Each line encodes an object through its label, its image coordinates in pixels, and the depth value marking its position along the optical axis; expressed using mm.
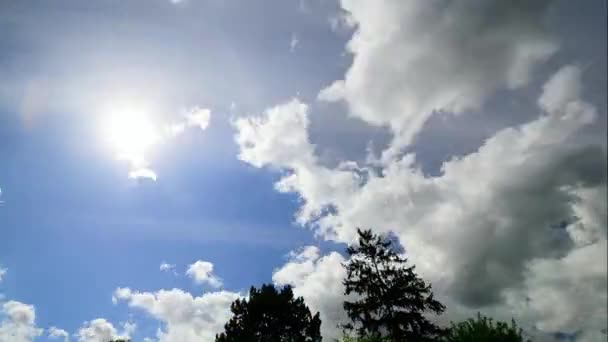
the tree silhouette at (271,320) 37781
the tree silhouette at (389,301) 30703
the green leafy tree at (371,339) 29797
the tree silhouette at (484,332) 19434
